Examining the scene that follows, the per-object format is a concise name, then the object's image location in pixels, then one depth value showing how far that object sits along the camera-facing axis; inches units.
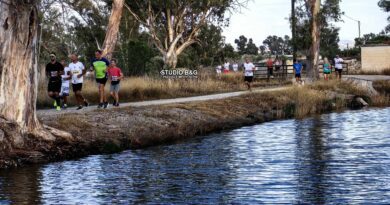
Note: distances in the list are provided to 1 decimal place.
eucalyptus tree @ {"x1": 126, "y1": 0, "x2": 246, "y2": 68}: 2245.3
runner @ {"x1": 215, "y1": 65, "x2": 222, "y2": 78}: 1768.0
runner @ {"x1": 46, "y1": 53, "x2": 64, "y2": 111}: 929.5
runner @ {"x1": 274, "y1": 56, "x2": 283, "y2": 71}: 2060.0
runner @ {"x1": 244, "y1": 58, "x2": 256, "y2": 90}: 1378.0
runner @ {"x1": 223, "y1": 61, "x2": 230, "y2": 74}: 2233.1
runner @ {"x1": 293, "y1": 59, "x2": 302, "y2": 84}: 1606.3
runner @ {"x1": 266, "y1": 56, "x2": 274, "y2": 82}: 1931.6
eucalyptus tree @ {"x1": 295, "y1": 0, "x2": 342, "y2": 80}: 1705.2
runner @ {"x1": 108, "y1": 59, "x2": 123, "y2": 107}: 952.3
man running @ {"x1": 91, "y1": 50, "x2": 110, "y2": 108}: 939.3
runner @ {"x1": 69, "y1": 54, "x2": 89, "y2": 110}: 954.7
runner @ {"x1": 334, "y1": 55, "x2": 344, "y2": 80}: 1747.0
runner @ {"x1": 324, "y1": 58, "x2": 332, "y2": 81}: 1747.0
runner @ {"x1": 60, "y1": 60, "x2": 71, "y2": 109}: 973.1
